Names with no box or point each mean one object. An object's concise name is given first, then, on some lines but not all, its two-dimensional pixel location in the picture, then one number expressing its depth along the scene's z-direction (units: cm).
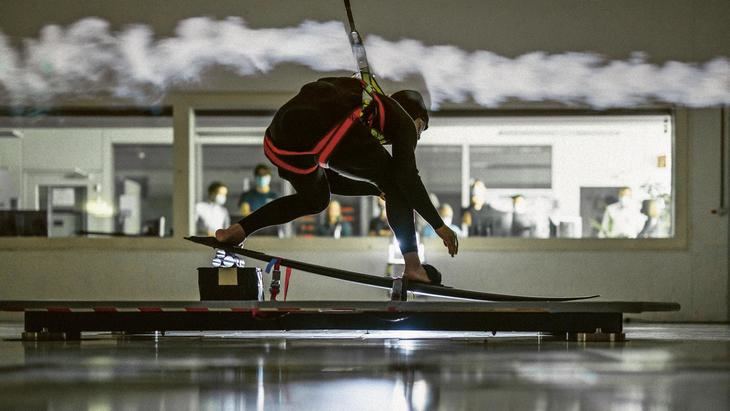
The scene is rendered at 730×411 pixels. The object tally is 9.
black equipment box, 838
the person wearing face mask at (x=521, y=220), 1580
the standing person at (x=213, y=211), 1610
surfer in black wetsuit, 758
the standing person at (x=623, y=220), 1542
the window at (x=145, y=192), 1614
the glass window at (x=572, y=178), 1550
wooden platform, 782
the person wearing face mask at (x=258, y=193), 1705
